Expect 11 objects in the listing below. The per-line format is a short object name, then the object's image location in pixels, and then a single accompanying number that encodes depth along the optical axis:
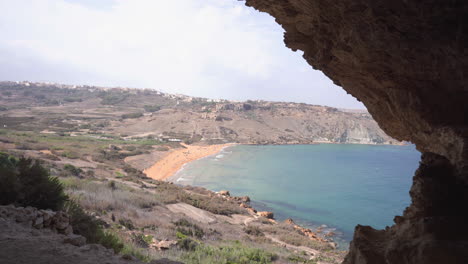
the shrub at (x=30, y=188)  6.46
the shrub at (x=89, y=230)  6.44
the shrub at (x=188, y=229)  11.60
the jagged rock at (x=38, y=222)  5.81
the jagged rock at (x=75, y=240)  5.39
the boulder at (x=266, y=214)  20.76
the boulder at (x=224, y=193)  25.97
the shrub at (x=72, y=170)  21.22
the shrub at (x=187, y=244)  9.19
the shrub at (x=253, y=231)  14.45
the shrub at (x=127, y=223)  10.19
